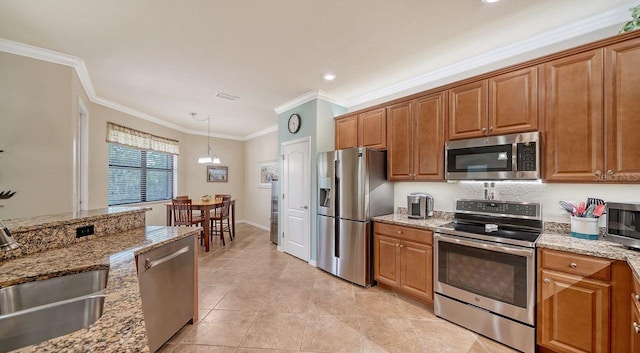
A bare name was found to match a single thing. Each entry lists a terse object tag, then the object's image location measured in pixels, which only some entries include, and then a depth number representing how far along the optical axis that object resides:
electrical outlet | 1.67
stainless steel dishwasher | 1.64
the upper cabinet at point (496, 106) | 2.03
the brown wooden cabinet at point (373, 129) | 3.07
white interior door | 3.81
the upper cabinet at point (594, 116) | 1.64
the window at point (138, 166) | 4.49
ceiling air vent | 3.75
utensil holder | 1.79
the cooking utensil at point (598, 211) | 1.76
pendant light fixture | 5.25
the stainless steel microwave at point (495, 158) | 2.00
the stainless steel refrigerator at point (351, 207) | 2.90
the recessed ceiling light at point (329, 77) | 3.08
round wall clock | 3.96
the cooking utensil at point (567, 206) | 1.92
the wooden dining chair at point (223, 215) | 4.85
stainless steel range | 1.80
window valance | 4.25
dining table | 4.42
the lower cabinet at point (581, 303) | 1.47
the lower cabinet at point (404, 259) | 2.38
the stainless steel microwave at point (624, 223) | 1.49
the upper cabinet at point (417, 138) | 2.58
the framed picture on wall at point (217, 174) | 6.59
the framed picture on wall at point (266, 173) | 6.05
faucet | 1.13
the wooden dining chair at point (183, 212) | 4.48
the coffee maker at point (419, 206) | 2.72
